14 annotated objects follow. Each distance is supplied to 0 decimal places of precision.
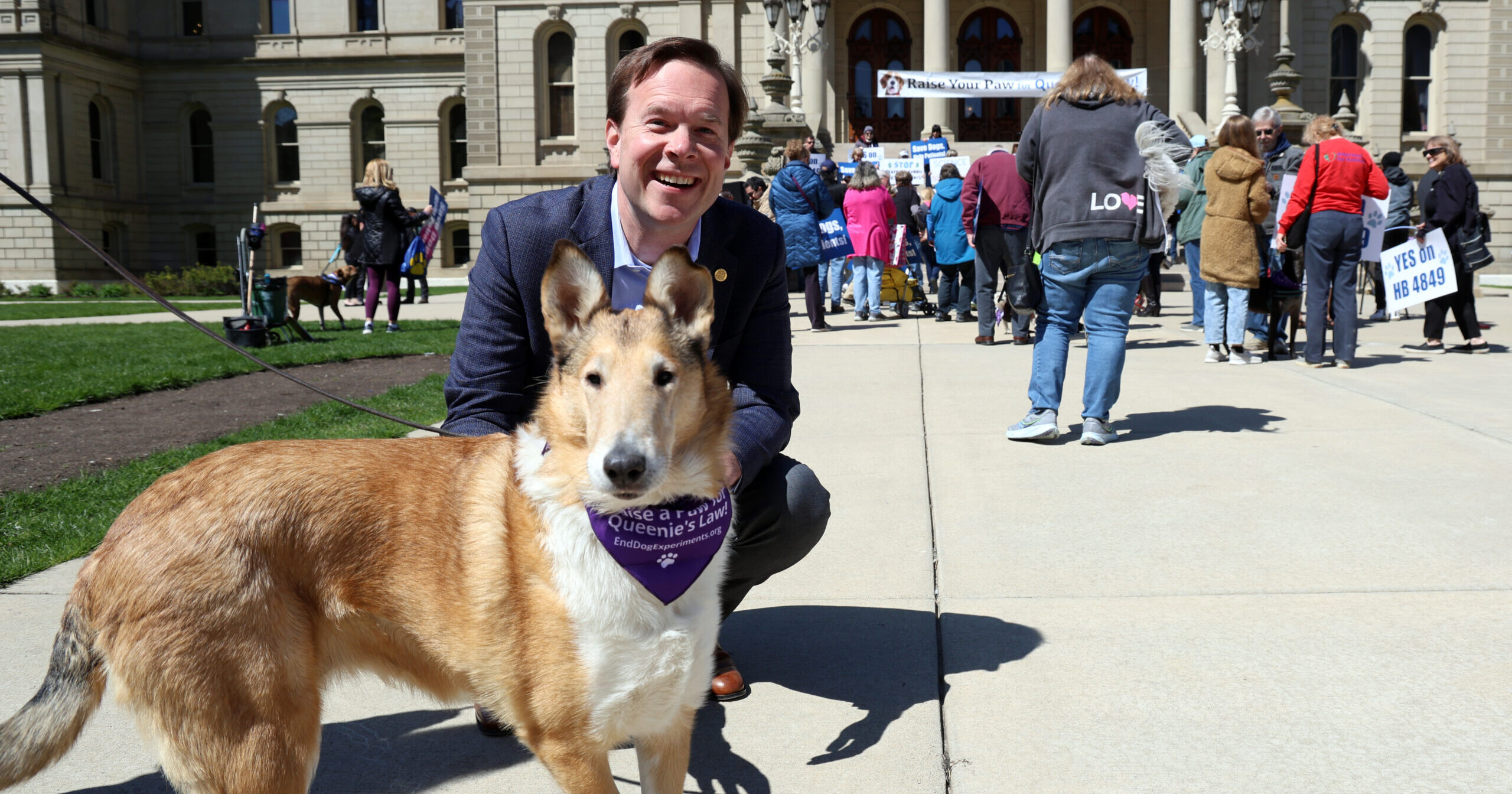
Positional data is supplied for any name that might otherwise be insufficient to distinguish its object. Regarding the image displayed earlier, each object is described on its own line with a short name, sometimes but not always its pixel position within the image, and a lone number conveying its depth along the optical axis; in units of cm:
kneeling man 319
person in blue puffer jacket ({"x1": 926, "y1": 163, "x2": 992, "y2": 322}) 1513
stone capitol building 3528
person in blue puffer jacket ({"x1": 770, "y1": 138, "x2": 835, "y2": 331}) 1437
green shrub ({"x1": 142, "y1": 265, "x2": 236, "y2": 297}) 3481
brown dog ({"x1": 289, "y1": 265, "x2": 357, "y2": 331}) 1505
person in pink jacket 1594
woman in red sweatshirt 1010
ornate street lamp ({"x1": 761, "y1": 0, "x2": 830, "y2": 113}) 2522
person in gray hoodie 712
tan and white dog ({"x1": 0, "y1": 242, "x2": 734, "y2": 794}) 219
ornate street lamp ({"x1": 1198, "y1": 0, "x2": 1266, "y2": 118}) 2656
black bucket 1325
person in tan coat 1013
